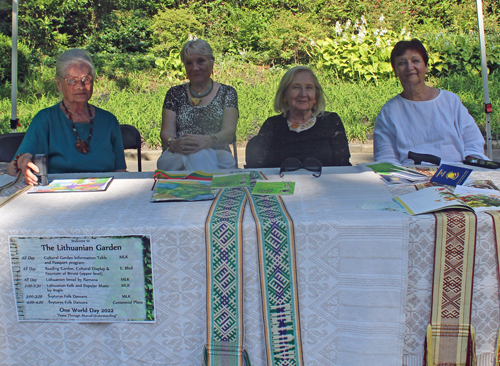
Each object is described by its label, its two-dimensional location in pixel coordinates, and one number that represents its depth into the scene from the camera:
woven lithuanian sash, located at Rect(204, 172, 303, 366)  1.42
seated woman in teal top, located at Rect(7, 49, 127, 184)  2.53
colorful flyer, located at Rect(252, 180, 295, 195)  1.76
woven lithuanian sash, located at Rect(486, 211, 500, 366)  1.45
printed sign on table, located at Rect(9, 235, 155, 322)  1.45
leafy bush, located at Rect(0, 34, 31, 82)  9.41
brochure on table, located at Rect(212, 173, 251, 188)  1.91
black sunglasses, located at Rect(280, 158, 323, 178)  2.18
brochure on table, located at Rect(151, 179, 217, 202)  1.72
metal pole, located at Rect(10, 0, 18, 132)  3.54
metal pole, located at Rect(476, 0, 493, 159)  3.52
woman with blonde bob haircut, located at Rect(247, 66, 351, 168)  3.08
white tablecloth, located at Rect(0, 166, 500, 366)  1.43
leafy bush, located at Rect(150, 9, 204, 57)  11.31
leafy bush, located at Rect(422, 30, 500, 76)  8.12
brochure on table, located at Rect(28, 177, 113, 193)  1.90
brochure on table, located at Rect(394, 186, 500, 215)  1.50
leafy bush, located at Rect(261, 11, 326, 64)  10.30
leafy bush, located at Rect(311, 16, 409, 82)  7.73
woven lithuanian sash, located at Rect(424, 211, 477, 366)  1.44
